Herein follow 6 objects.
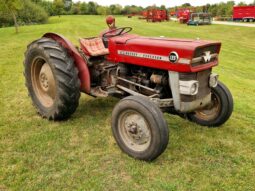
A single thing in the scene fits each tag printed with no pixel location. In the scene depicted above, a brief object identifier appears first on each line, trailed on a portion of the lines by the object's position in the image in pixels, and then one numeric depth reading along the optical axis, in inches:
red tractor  144.9
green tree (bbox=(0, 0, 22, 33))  778.5
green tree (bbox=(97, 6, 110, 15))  2908.5
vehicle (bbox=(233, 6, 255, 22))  1460.4
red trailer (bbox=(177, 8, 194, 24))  1499.8
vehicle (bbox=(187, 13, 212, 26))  1350.9
